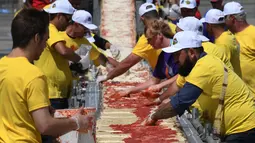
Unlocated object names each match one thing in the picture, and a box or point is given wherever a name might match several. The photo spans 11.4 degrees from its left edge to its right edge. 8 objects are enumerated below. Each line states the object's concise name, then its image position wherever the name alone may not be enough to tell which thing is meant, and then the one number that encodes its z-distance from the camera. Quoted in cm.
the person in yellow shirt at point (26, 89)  821
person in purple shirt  1514
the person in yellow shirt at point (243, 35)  1643
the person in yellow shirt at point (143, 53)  1639
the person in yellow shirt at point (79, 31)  1580
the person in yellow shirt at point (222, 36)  1449
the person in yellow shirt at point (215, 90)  1078
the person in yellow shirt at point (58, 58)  1449
